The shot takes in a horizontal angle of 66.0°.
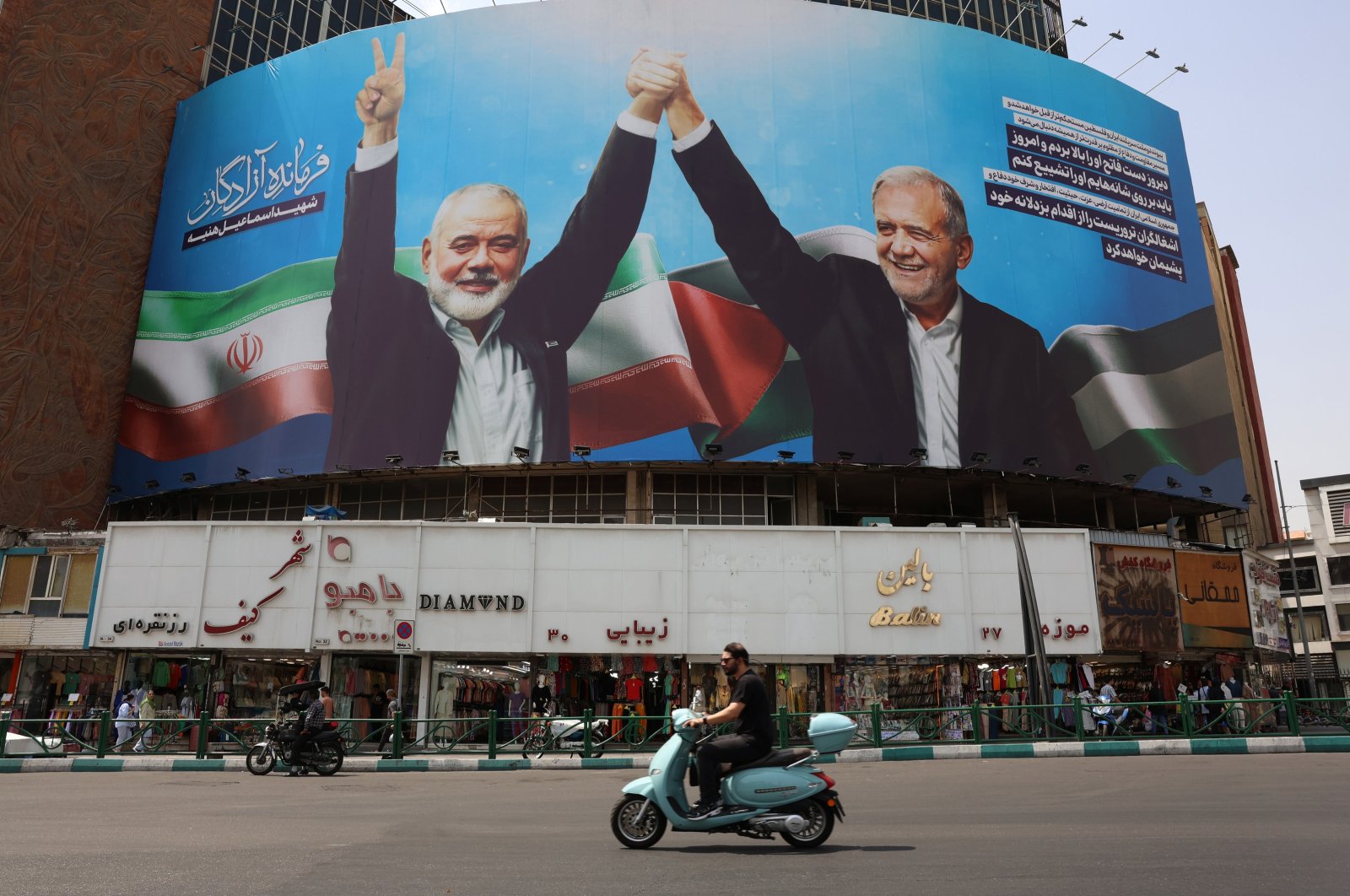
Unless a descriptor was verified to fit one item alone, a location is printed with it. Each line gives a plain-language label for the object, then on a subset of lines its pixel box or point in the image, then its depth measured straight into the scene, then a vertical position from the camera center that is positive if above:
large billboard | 32.28 +14.88
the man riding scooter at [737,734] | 7.62 -0.10
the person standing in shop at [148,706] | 25.03 +0.44
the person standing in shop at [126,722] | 20.73 +0.05
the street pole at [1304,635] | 47.34 +3.64
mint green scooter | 7.50 -0.58
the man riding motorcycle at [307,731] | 16.62 -0.13
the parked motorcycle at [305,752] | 16.75 -0.41
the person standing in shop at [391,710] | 19.73 +0.31
